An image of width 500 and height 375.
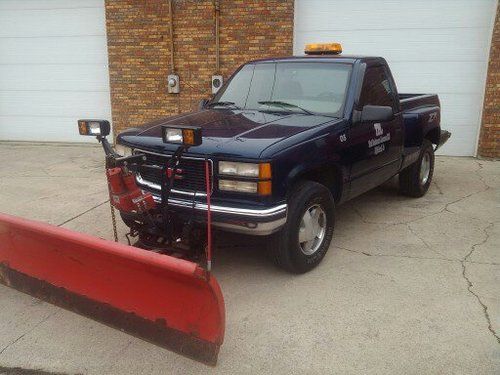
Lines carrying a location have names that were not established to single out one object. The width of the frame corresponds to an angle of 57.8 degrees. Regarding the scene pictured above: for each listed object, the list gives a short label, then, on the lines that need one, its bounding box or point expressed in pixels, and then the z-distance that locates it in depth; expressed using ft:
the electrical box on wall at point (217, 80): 29.58
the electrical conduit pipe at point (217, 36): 28.81
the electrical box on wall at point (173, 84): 30.27
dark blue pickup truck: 10.91
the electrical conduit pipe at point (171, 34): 29.50
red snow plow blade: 8.73
